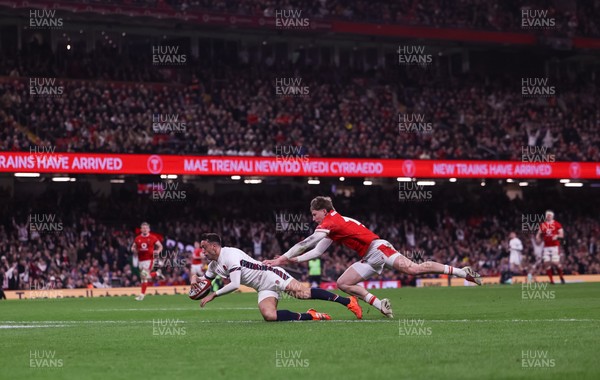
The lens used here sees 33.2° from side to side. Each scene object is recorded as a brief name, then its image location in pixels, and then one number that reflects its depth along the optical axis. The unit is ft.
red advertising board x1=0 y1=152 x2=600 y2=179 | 130.82
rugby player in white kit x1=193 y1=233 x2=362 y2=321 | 56.75
